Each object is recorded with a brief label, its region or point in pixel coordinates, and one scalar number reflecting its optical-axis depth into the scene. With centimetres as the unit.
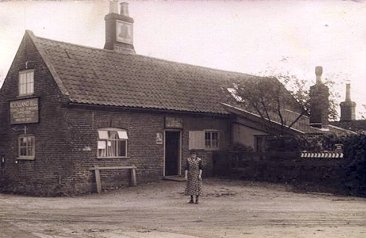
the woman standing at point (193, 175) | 1575
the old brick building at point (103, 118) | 1967
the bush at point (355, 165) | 1778
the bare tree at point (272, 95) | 2381
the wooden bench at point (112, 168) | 1980
